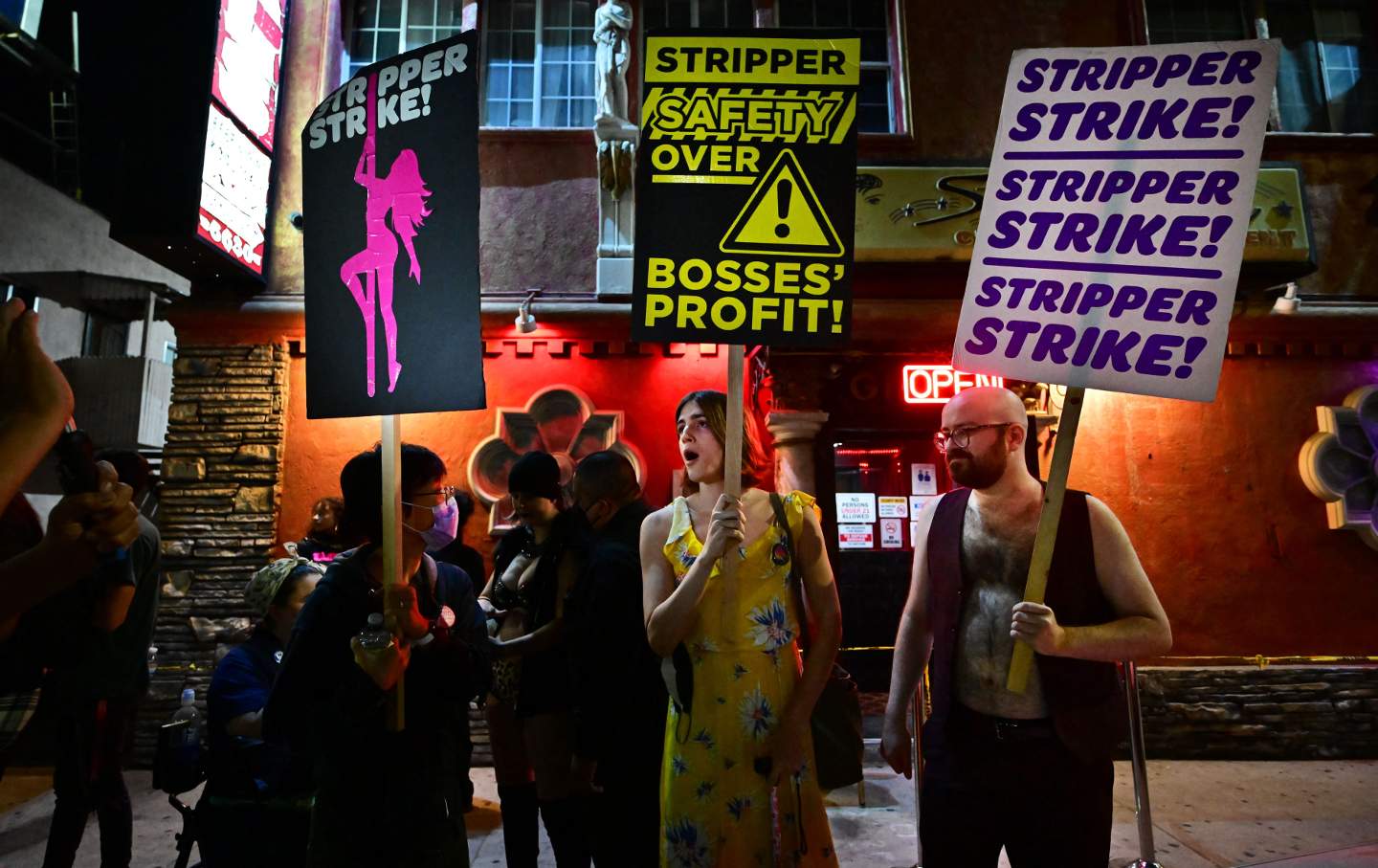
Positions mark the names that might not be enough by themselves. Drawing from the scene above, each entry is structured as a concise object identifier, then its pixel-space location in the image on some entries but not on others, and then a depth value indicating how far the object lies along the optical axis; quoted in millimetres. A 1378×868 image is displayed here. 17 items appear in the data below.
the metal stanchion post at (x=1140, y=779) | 3656
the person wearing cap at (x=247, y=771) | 2674
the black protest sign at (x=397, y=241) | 2400
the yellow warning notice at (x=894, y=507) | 7156
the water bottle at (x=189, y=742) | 2820
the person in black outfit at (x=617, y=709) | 2631
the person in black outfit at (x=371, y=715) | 2033
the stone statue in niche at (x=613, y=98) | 6688
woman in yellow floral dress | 2209
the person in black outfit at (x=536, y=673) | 3027
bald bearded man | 2135
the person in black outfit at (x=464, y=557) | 4473
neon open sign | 6645
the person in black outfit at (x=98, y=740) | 3318
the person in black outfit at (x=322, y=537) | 4004
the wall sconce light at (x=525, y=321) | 6504
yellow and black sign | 2553
